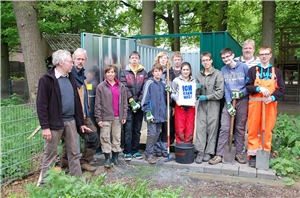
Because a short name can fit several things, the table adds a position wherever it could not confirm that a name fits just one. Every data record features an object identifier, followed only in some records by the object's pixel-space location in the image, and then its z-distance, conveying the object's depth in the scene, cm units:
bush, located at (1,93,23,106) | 971
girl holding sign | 475
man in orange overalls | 435
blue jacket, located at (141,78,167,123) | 475
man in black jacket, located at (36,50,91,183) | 354
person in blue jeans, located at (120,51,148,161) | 484
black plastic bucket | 466
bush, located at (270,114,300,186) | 420
